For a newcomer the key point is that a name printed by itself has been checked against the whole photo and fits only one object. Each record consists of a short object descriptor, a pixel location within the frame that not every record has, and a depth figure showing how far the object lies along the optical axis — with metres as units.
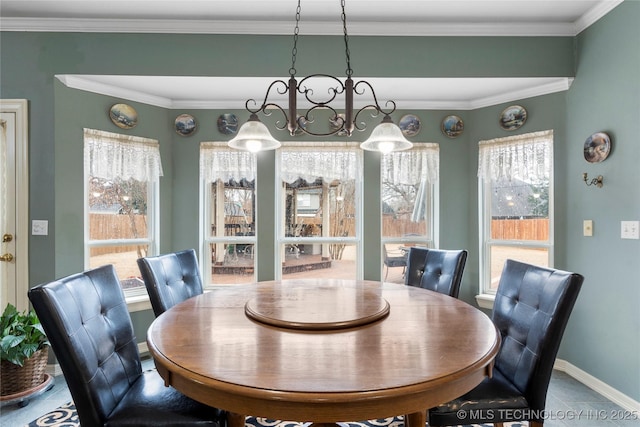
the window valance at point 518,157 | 2.64
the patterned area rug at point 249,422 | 1.87
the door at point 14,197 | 2.43
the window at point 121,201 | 2.70
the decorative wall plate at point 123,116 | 2.75
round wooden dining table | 0.84
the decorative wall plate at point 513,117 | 2.74
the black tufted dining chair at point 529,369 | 1.28
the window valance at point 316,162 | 3.07
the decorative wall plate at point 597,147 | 2.16
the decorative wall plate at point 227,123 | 3.06
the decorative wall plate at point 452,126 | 3.06
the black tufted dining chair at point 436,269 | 2.06
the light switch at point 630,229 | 1.98
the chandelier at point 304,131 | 1.50
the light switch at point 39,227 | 2.43
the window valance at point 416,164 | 3.08
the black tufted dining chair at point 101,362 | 1.08
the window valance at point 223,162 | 3.06
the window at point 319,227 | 3.14
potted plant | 1.96
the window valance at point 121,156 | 2.66
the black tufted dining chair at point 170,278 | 1.77
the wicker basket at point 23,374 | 2.01
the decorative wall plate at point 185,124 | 3.05
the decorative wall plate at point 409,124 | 3.07
